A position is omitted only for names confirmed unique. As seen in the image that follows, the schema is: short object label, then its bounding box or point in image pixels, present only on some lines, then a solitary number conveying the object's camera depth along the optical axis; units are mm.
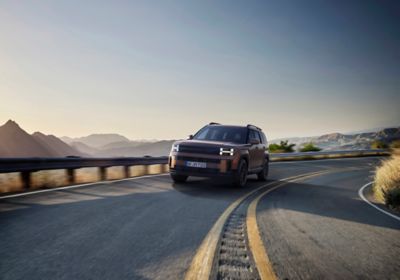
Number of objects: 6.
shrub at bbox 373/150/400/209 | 9383
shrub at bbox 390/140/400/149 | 33306
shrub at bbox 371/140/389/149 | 45703
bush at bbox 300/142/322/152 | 37781
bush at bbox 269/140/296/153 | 35219
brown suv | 9938
